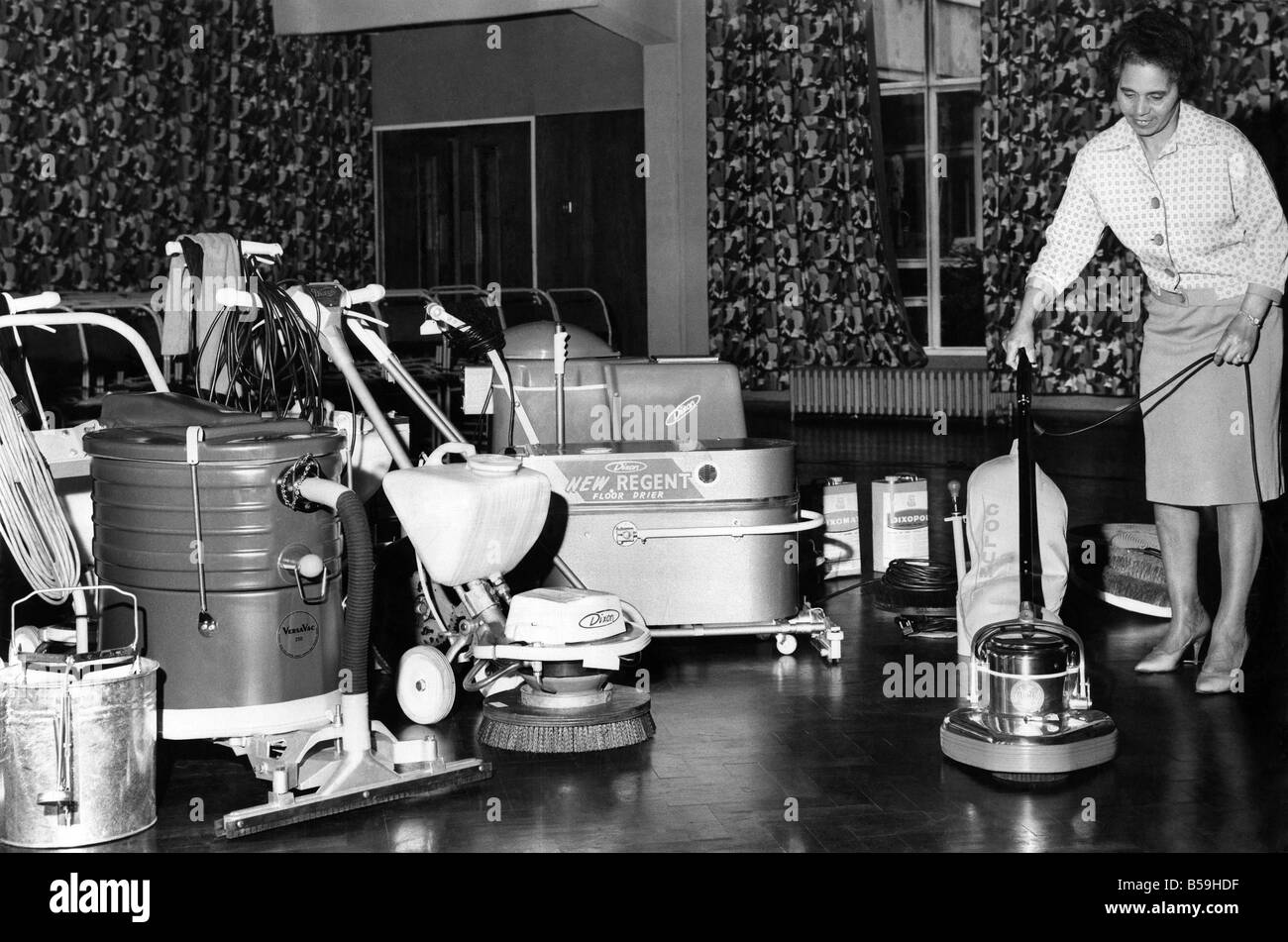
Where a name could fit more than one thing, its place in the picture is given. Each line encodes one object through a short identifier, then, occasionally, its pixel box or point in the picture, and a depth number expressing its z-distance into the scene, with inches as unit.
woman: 130.8
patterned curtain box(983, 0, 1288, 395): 400.2
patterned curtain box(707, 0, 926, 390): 435.5
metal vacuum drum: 113.6
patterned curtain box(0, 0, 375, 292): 378.9
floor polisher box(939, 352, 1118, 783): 114.7
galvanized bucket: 100.1
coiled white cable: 119.6
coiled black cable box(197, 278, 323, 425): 129.4
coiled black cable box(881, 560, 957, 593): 182.7
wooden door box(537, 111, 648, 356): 474.6
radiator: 425.1
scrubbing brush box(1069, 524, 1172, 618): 181.0
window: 457.1
